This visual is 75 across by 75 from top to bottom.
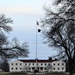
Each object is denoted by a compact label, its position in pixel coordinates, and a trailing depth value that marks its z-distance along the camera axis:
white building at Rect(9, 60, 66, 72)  179.62
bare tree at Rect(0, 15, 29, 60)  50.69
